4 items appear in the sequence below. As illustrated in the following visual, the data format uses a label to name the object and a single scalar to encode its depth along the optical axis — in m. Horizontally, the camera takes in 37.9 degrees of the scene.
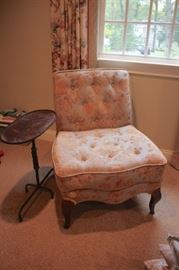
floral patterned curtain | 2.14
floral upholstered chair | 1.64
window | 2.18
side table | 1.66
